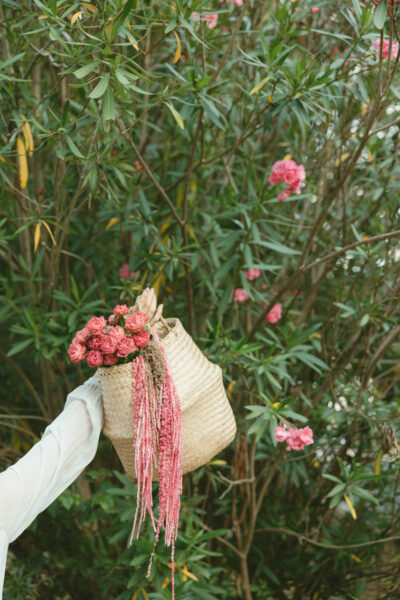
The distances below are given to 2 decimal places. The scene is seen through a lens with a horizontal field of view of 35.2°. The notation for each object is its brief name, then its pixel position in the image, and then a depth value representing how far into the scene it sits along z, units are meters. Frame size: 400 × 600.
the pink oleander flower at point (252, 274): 2.43
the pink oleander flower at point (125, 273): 2.55
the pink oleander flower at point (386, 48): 1.99
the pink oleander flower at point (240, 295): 2.45
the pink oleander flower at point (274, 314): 2.52
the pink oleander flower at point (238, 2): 2.48
